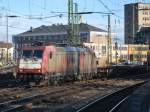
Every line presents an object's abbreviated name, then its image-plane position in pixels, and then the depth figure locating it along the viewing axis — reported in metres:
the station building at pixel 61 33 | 164.79
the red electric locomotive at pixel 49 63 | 35.66
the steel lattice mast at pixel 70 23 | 65.88
